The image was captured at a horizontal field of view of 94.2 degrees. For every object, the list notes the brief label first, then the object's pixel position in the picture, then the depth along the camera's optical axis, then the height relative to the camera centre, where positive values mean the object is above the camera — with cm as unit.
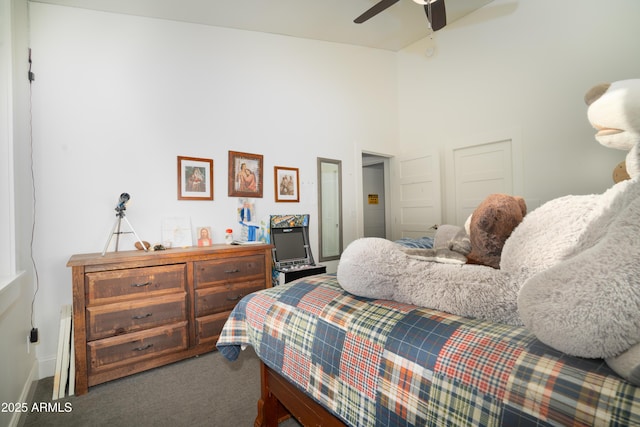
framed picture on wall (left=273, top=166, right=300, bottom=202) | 332 +37
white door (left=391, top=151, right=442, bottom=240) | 402 +25
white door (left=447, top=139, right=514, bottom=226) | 350 +44
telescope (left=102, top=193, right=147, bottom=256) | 229 +1
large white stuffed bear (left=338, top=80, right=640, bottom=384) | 52 -15
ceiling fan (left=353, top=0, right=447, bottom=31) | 248 +178
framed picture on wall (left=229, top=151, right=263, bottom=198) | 298 +44
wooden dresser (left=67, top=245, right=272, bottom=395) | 189 -60
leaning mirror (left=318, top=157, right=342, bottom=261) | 370 +10
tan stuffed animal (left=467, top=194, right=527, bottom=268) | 91 -5
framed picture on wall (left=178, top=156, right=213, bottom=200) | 270 +37
